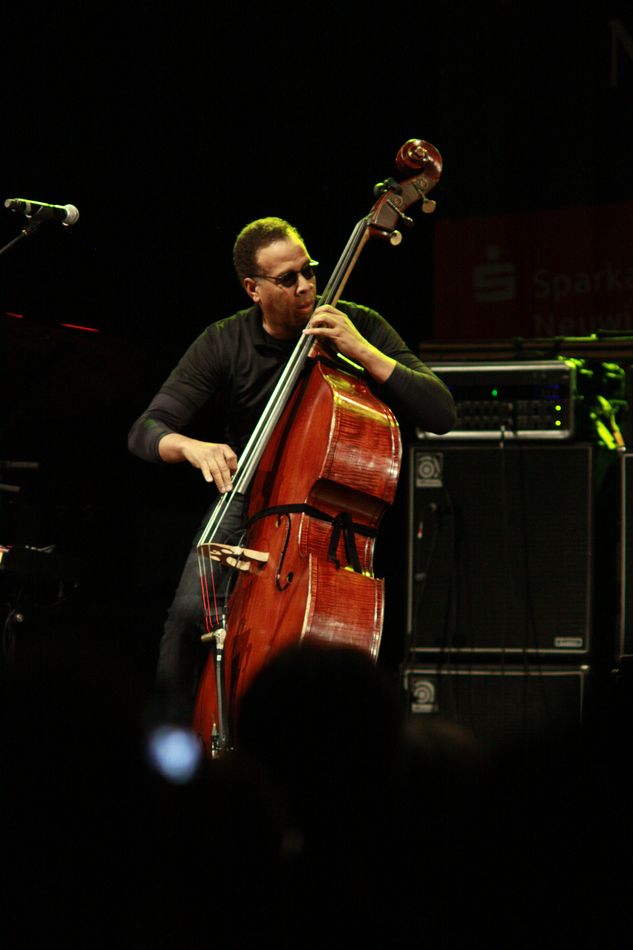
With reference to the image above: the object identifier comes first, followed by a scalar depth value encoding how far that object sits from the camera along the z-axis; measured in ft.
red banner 37.99
